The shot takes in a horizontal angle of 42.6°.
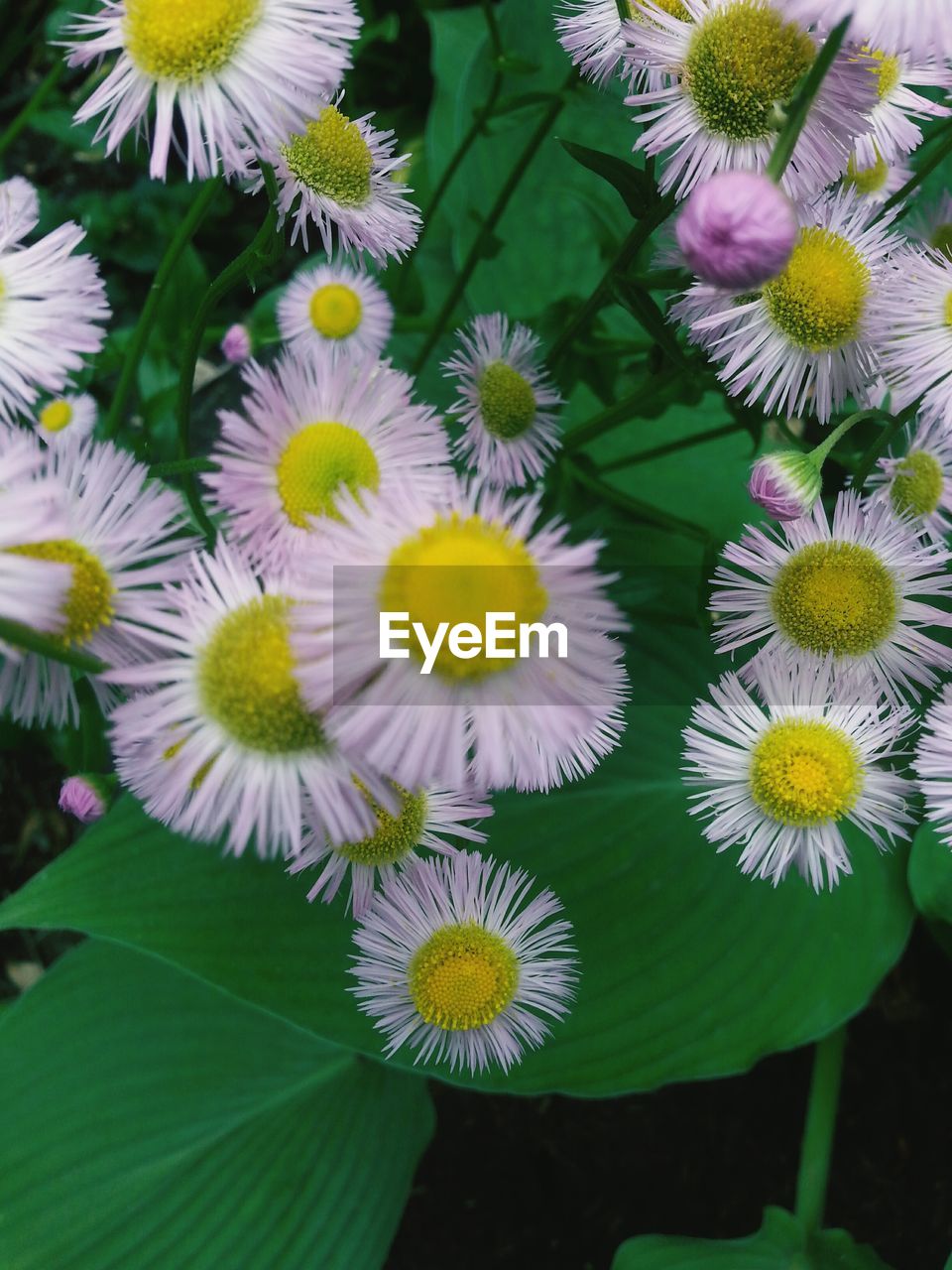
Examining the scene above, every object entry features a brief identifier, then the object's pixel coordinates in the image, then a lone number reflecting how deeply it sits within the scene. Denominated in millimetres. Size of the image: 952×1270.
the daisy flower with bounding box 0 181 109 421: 89
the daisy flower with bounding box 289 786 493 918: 100
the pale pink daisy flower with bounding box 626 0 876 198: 98
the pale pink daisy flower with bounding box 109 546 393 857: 79
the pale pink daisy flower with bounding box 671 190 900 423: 112
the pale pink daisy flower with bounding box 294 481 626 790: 76
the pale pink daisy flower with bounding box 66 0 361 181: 88
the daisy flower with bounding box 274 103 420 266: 107
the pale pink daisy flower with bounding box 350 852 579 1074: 112
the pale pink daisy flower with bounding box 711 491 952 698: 121
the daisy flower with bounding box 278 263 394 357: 155
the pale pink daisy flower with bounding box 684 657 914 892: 118
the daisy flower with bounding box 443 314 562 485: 136
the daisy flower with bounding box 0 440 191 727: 85
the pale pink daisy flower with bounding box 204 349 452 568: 84
